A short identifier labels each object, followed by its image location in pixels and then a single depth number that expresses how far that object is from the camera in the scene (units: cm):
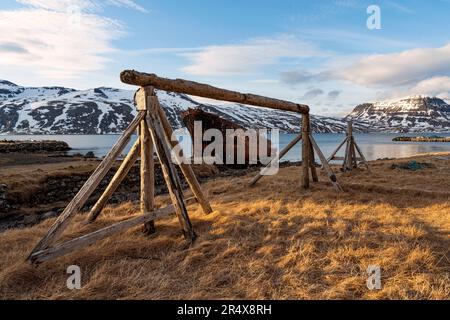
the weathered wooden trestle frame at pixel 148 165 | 641
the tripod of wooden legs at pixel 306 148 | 1199
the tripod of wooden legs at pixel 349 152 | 1850
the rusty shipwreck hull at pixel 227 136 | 2942
